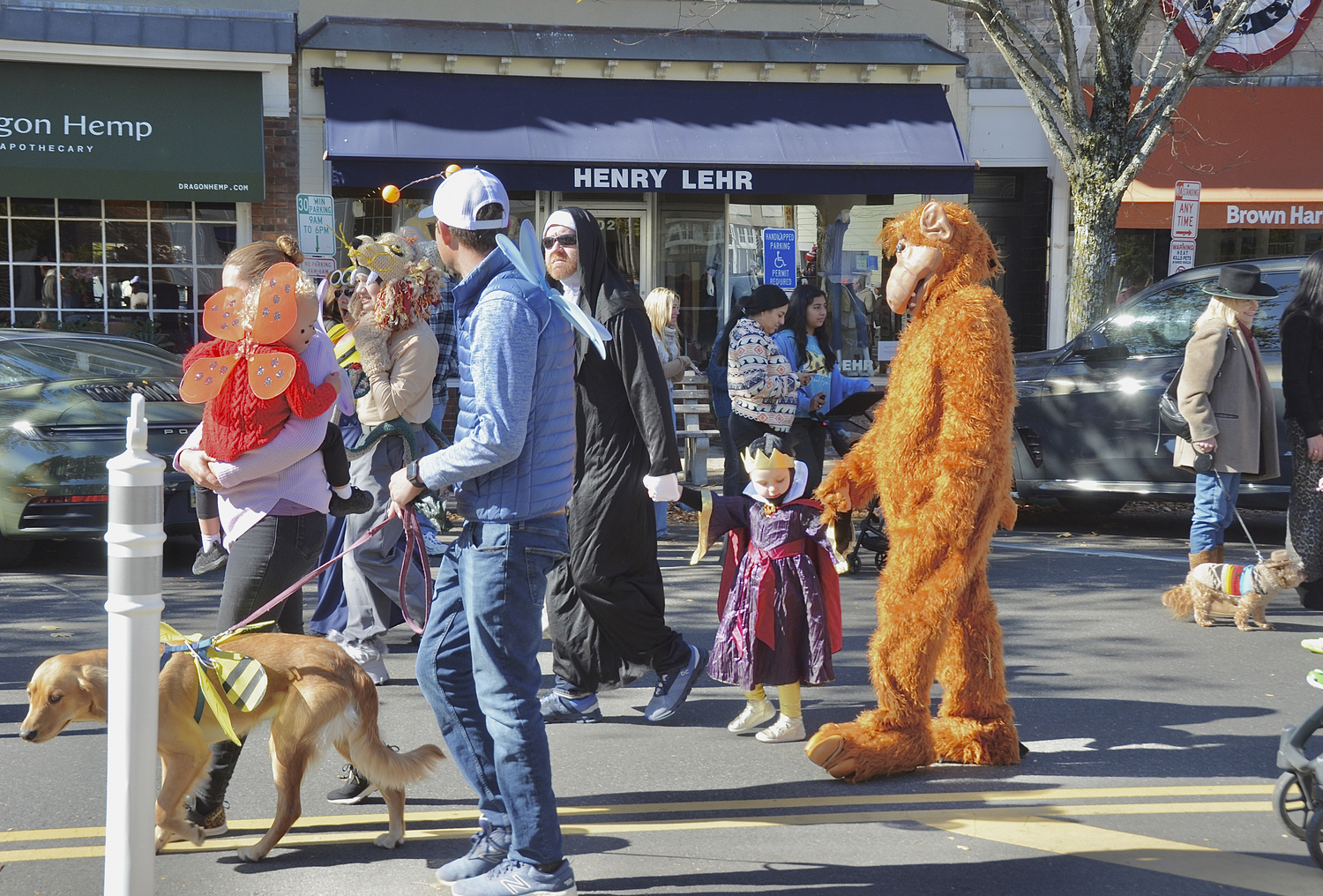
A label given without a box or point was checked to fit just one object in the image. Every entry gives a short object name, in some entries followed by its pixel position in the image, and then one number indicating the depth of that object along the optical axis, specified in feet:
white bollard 9.19
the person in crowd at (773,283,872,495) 25.96
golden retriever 11.14
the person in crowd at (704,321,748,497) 29.86
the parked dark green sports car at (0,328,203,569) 24.88
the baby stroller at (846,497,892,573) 27.07
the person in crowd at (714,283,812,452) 24.53
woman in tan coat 22.61
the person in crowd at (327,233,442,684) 18.22
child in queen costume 15.65
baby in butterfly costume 12.43
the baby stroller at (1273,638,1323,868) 11.94
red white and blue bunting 48.67
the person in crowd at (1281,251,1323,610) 21.38
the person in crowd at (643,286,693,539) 31.12
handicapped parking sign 42.09
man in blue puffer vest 10.44
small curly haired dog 21.95
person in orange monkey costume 13.91
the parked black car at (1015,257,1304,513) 29.43
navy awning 42.75
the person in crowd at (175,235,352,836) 12.68
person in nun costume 15.58
